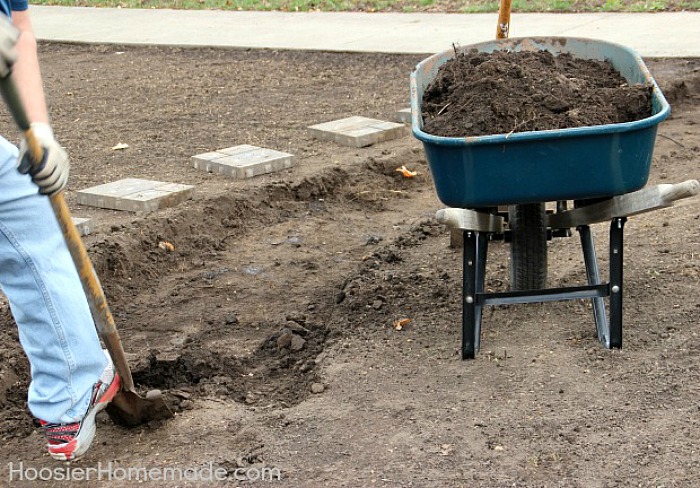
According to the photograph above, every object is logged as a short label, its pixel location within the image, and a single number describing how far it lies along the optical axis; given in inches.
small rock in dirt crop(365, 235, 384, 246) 210.8
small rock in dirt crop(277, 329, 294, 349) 163.4
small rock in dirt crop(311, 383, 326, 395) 145.3
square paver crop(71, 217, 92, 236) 204.1
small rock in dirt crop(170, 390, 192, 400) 144.8
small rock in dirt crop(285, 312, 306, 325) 172.1
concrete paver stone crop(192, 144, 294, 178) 242.7
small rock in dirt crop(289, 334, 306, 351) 162.1
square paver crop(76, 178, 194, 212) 219.9
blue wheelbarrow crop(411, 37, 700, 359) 133.5
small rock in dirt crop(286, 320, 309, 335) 167.6
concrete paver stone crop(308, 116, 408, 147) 266.1
